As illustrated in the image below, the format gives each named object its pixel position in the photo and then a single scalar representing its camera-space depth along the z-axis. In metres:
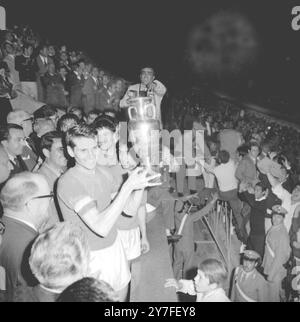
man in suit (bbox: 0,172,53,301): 1.38
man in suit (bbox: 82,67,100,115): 4.96
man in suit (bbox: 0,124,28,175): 2.36
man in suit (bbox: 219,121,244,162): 3.88
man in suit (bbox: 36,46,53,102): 4.59
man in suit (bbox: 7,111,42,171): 2.73
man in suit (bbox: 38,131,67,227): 2.14
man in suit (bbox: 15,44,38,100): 4.33
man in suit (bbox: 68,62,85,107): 4.91
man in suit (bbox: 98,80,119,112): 5.10
